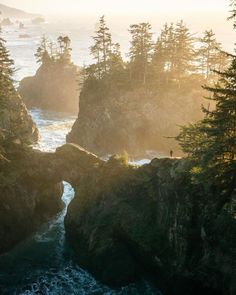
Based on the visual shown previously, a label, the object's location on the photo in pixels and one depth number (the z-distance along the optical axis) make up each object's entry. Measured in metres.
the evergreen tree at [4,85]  37.08
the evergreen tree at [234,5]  23.93
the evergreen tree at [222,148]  25.16
